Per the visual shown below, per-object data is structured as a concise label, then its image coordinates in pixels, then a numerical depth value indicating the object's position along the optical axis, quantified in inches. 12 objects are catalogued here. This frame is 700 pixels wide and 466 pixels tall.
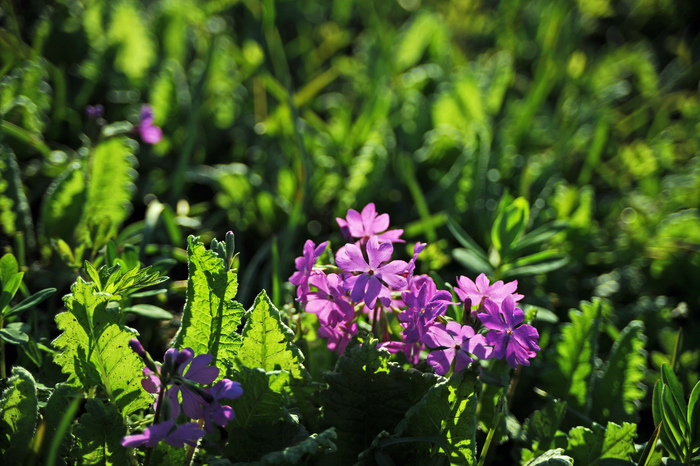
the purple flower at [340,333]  22.1
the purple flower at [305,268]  21.8
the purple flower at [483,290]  21.4
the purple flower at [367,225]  22.1
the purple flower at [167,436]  20.3
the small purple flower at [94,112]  25.3
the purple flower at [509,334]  21.0
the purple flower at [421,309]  21.2
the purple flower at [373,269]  21.2
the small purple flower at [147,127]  26.2
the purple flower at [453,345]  21.1
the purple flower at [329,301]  21.6
